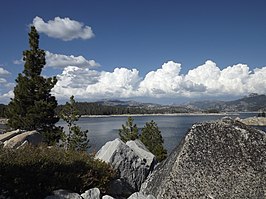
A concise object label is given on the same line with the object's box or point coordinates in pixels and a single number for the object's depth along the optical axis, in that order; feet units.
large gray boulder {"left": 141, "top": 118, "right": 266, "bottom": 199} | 27.09
